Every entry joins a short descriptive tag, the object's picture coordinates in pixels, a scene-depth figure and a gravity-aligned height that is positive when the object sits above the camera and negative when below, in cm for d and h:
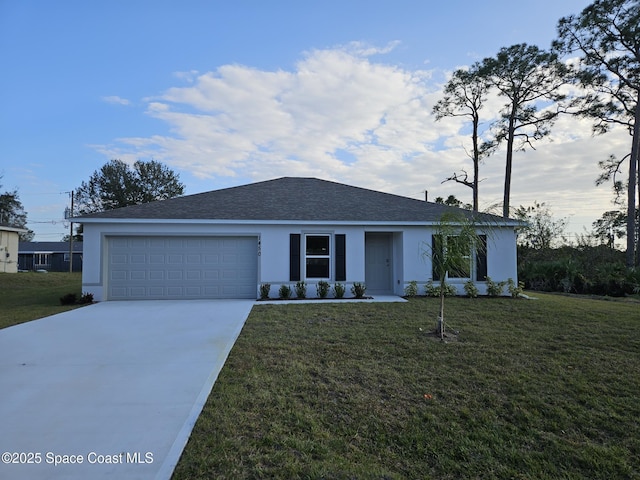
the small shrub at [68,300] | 1047 -141
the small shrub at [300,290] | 1120 -116
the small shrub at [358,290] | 1125 -116
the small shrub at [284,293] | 1105 -124
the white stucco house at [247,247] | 1091 +22
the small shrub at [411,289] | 1152 -116
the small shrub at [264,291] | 1102 -118
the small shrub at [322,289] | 1120 -113
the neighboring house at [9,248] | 2425 +41
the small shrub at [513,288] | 1149 -113
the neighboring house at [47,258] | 3634 -48
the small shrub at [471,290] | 1144 -117
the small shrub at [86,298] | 1038 -134
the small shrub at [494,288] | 1167 -113
